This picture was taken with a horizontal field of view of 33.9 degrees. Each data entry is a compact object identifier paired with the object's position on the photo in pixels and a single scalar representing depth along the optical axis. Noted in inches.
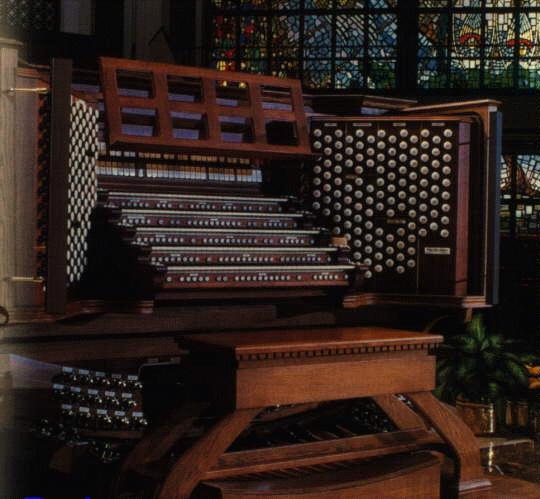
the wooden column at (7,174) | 133.3
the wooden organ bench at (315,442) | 125.3
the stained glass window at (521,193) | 299.1
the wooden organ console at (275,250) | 131.7
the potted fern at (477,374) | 218.4
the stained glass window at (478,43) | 306.7
